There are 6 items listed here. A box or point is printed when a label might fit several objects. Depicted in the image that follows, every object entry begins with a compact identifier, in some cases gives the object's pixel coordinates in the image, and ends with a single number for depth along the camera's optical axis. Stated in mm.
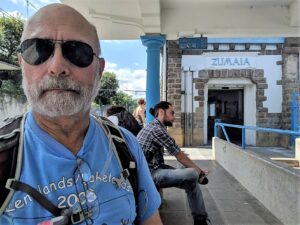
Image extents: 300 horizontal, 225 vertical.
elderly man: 742
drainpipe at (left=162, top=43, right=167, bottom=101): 8031
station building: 8051
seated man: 2381
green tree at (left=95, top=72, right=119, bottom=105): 20669
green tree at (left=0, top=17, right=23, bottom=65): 12280
